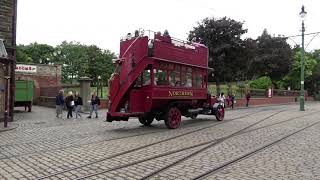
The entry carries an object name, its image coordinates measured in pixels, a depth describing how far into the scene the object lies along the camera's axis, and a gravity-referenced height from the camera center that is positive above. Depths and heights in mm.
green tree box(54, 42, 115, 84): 64625 +4674
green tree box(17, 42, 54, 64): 78688 +7647
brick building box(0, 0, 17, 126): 17438 +1906
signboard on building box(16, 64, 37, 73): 36300 +2022
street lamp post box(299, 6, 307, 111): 29781 +2405
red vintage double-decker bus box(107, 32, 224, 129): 14586 +444
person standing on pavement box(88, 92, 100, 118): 20609 -704
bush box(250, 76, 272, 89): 49731 +1274
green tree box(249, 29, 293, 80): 62656 +5436
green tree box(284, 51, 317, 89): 60181 +3611
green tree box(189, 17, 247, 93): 34562 +4543
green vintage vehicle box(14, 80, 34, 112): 25266 -282
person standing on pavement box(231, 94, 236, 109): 33750 -643
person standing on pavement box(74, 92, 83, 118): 20625 -665
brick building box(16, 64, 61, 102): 35384 +1402
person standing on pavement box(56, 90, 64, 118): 20500 -684
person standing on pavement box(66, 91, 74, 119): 20469 -695
